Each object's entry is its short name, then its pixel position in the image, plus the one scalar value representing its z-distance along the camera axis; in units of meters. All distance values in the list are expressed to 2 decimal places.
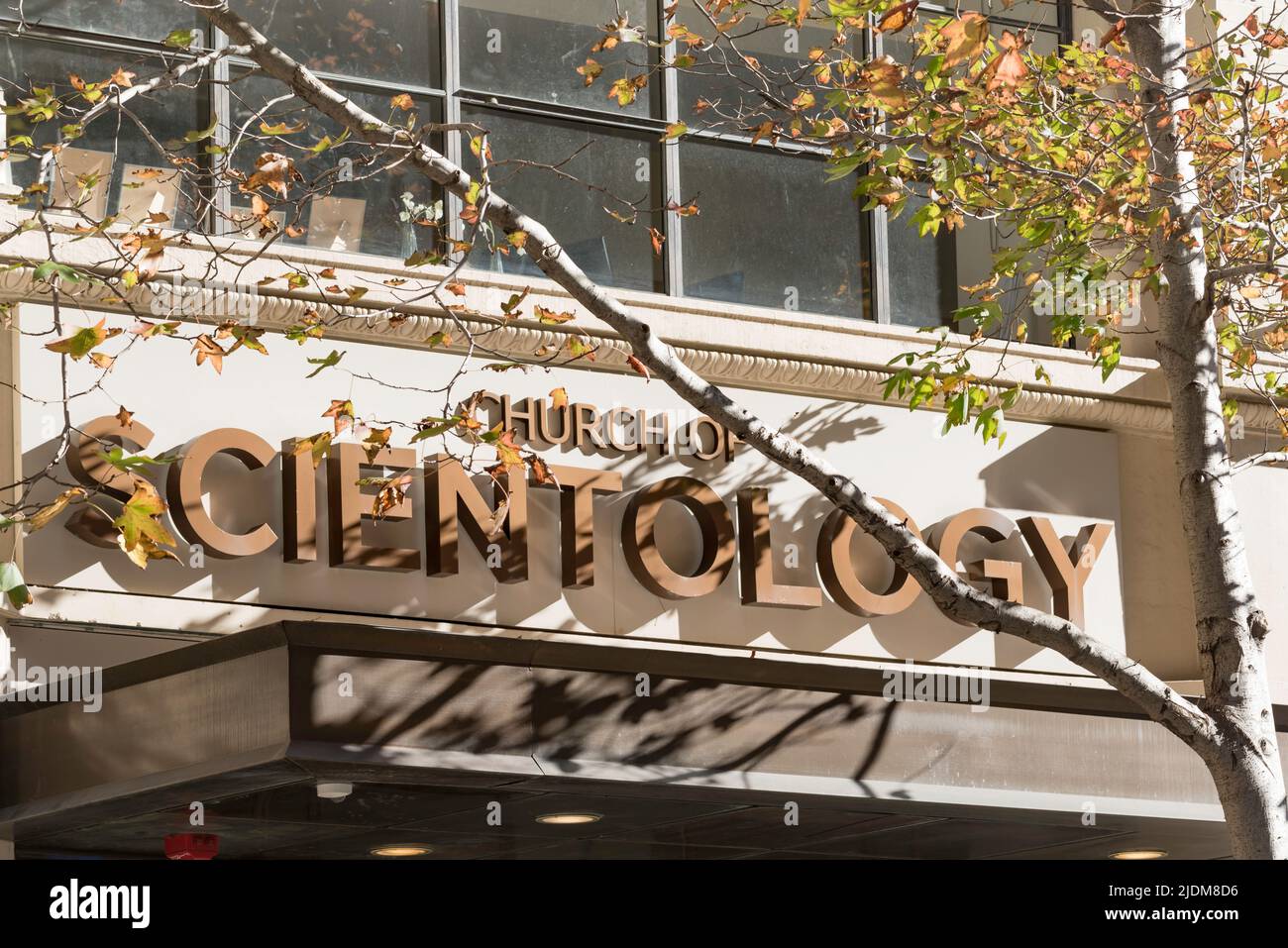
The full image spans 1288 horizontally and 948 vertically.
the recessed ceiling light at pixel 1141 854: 11.98
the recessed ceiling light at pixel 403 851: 11.45
